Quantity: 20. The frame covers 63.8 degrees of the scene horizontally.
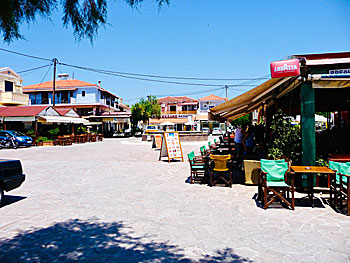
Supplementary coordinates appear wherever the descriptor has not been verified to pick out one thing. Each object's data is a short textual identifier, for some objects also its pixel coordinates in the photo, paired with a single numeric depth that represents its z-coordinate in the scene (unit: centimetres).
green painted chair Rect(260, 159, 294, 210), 605
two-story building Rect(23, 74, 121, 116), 4541
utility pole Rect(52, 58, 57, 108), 3071
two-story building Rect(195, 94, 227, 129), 6071
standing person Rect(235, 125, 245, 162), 1123
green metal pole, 683
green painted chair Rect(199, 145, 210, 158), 1002
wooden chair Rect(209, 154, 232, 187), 766
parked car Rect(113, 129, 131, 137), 4332
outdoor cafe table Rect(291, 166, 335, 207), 566
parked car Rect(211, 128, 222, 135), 4665
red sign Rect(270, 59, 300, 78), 613
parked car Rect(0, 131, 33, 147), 2267
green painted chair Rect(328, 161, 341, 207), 574
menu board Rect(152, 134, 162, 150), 2122
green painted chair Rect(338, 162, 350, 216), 526
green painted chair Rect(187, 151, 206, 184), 848
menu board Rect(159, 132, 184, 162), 1349
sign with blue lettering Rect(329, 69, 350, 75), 645
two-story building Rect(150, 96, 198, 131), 6128
